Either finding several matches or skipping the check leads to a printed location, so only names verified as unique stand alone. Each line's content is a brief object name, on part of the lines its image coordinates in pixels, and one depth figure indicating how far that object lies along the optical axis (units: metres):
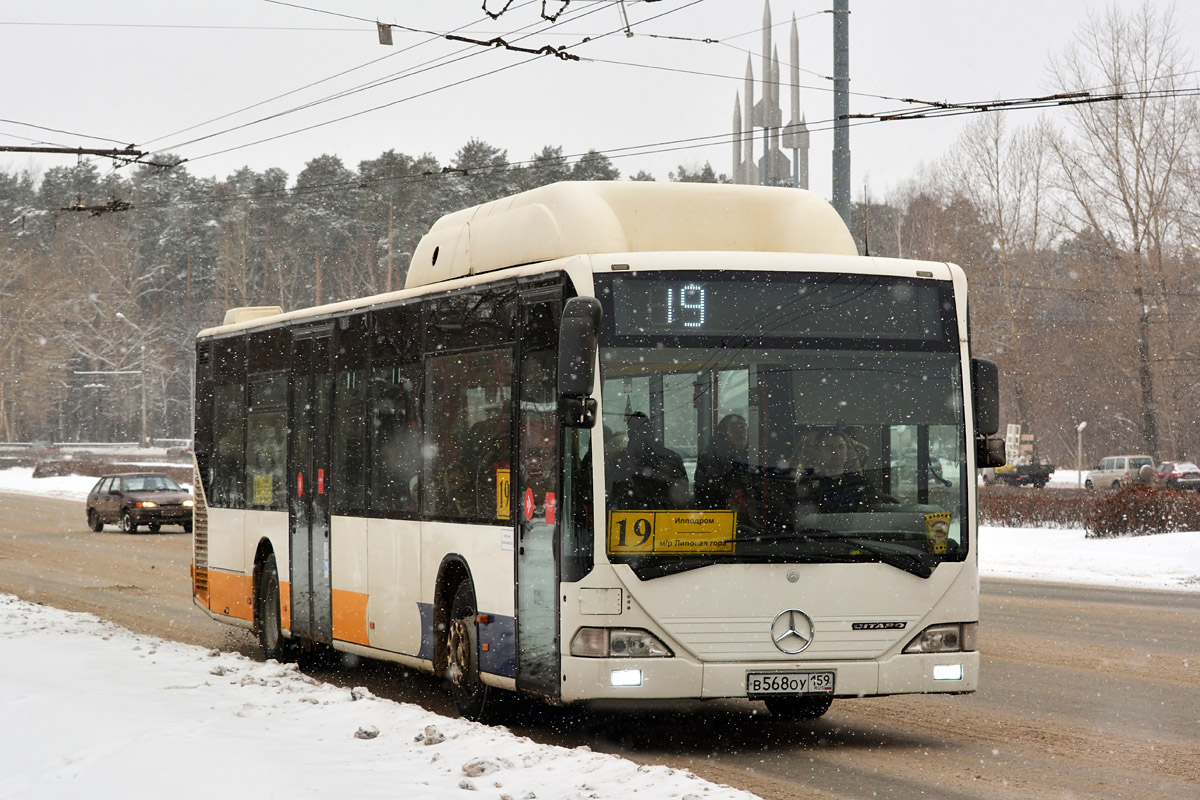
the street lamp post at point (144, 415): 107.69
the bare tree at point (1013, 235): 69.25
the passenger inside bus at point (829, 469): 9.11
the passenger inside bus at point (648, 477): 9.09
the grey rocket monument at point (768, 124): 85.50
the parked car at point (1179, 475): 57.06
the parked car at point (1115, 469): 65.00
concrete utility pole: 20.95
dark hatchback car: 38.50
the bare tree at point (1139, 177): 60.81
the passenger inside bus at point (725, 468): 9.05
